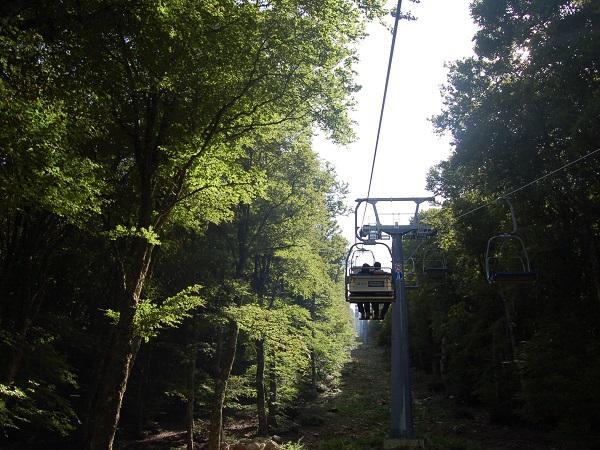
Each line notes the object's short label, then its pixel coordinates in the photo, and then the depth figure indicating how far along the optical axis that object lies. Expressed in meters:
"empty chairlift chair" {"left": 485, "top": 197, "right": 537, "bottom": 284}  9.52
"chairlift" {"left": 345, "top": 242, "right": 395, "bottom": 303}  11.73
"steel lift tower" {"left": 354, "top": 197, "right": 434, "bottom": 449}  15.10
